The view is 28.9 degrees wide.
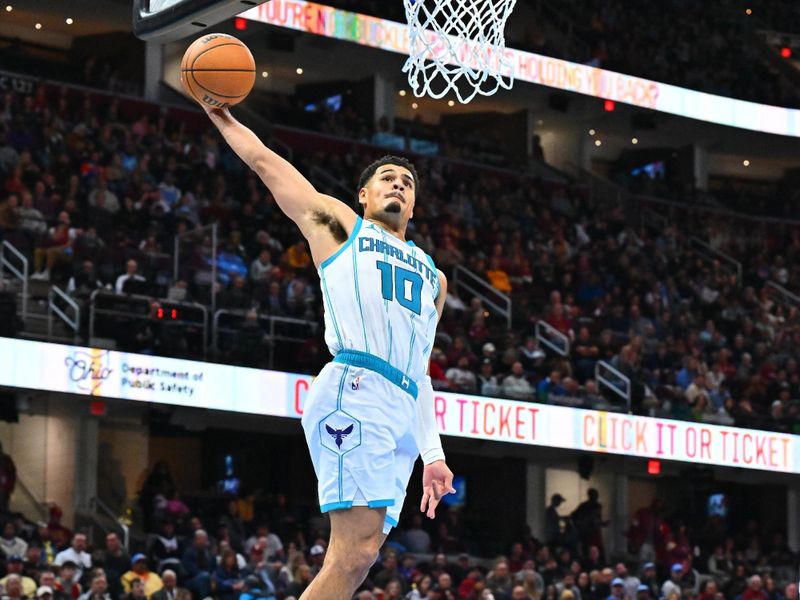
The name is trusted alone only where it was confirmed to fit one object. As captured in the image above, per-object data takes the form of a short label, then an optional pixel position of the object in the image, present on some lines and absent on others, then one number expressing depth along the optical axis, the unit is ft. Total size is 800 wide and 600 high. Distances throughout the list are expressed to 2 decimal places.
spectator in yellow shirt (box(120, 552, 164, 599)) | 54.95
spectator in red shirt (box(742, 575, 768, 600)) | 71.26
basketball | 22.57
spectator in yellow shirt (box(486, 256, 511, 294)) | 86.43
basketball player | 20.99
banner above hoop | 90.17
